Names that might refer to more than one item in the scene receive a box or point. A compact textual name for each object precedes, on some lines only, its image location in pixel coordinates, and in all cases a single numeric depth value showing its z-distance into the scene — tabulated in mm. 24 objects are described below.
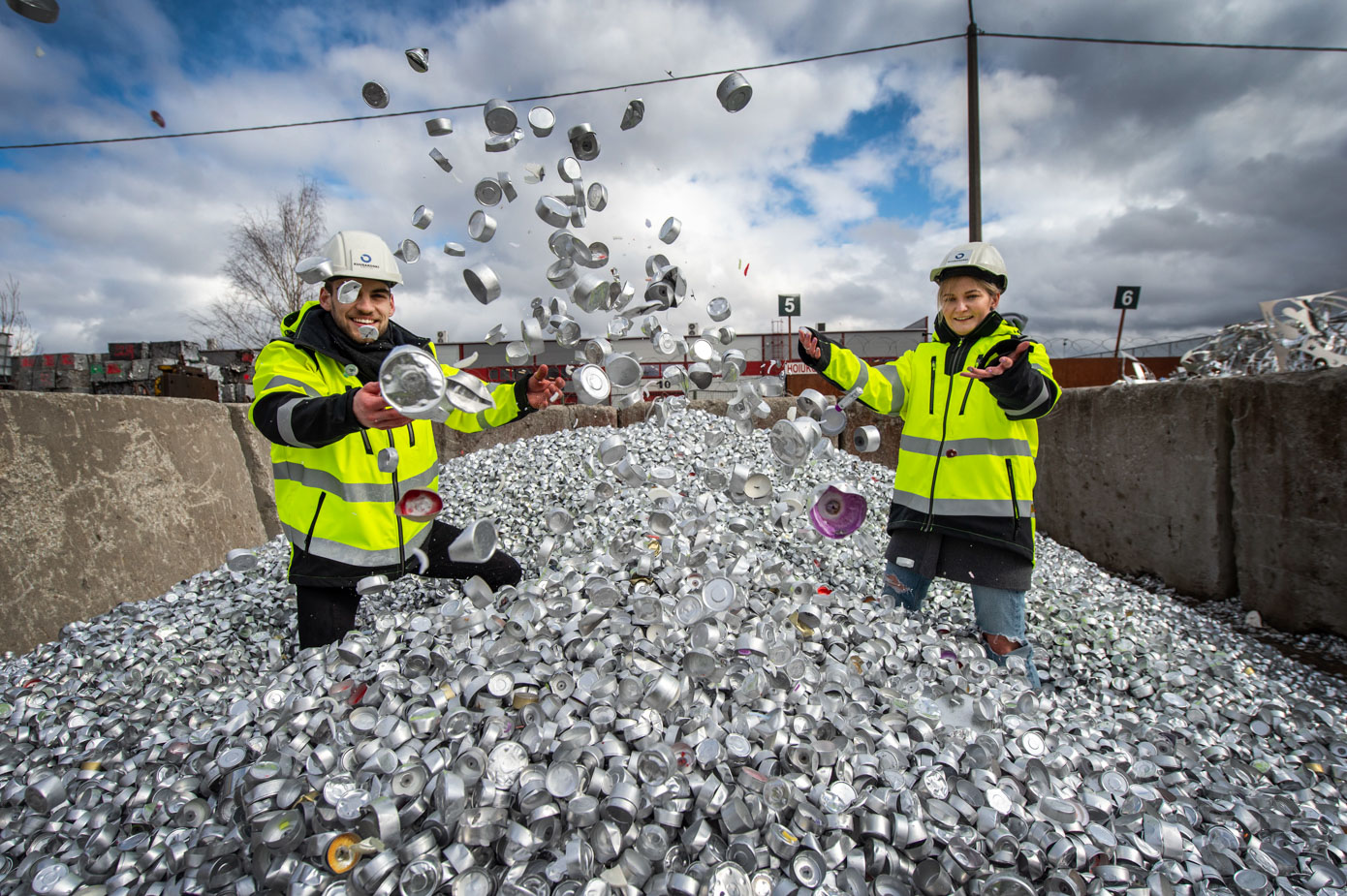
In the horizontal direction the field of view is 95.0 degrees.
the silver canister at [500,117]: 2984
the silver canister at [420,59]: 3123
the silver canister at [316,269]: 2287
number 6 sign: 11469
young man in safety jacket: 2258
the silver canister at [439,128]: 3266
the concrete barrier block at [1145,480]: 3797
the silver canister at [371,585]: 2279
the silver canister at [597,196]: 3332
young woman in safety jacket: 2334
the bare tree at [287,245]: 21234
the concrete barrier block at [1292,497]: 3188
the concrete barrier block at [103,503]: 2904
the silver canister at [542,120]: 3164
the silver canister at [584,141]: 3109
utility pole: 8273
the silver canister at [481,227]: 3146
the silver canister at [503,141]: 3100
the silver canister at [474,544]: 2383
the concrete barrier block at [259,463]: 4273
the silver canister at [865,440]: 2838
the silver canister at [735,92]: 3021
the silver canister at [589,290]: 2971
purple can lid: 2839
